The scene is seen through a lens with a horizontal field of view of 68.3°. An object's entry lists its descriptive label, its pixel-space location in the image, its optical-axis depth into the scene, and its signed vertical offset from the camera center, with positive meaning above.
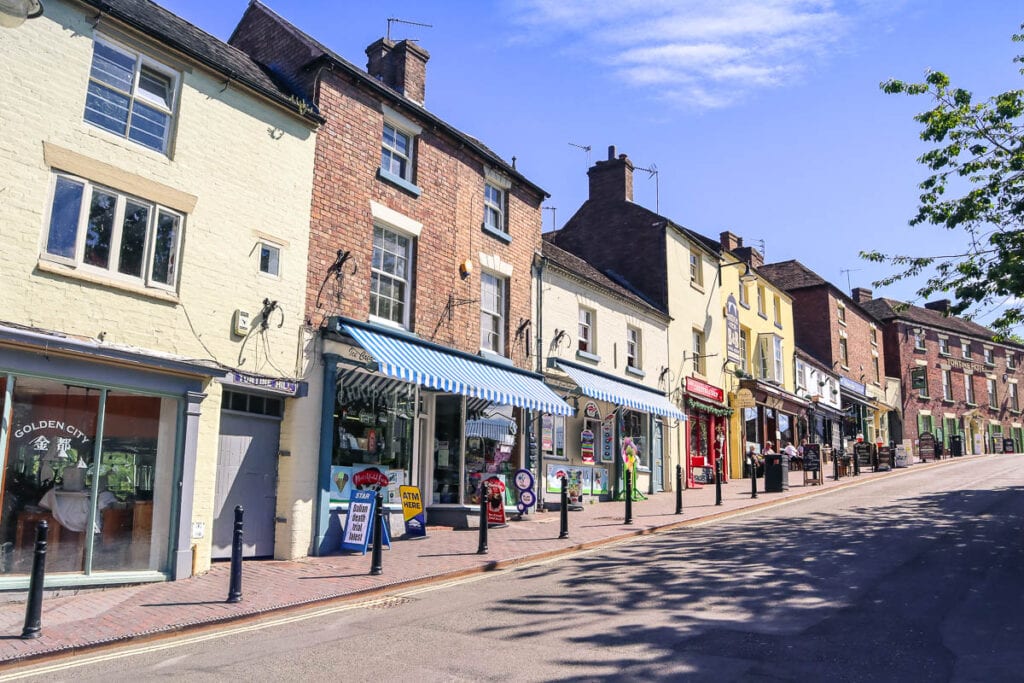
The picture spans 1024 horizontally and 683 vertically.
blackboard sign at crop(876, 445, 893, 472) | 30.23 +0.15
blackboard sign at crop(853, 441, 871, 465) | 30.49 +0.39
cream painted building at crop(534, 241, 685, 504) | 18.31 +2.15
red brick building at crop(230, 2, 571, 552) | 12.70 +3.27
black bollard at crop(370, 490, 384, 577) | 10.15 -1.29
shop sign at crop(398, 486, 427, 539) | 12.66 -0.78
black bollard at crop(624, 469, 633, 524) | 14.96 -0.87
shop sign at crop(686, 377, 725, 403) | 25.20 +2.40
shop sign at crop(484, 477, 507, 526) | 14.11 -0.92
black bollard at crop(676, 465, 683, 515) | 16.44 -0.78
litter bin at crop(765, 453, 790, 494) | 21.45 -0.41
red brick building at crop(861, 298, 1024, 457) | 48.94 +5.74
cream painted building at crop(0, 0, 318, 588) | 8.84 +2.08
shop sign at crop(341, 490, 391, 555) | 11.80 -1.09
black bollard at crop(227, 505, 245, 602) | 8.59 -1.35
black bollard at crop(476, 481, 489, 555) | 11.65 -1.12
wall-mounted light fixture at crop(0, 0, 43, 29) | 7.63 +4.46
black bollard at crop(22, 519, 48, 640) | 7.04 -1.30
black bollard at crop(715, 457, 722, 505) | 18.06 -0.53
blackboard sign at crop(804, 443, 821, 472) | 23.44 +0.12
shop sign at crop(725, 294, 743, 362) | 28.45 +4.88
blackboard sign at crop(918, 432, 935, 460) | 35.84 +0.77
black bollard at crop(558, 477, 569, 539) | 13.23 -1.11
